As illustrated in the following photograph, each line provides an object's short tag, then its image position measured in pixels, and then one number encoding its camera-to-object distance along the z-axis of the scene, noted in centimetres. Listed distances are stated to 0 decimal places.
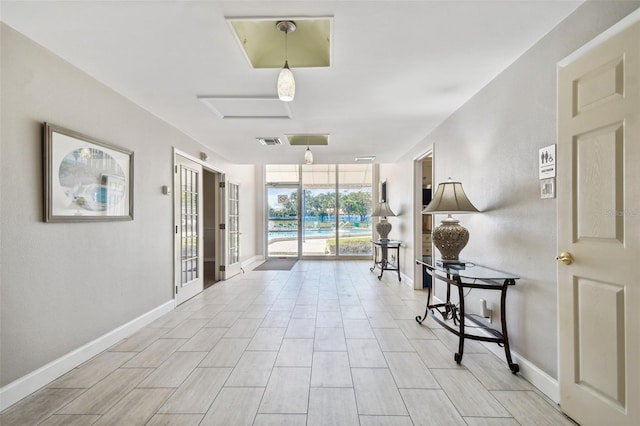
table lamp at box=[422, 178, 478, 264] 278
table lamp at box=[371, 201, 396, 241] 644
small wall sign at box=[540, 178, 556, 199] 197
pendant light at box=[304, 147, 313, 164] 473
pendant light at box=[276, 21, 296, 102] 188
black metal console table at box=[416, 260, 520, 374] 232
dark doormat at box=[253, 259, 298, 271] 702
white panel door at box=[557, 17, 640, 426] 145
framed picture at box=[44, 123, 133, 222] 221
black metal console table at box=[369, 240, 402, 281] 598
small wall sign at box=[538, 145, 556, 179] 197
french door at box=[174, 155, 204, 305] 420
